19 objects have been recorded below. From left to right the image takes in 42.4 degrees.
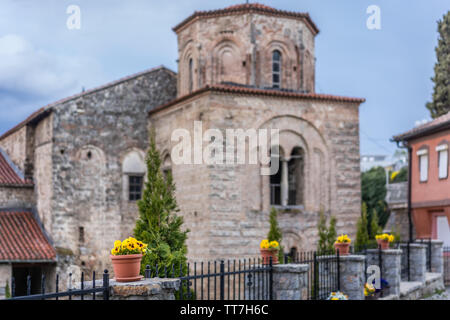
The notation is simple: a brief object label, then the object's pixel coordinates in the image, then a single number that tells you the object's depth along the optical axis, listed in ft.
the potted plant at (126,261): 20.52
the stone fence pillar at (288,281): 32.45
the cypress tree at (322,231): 55.01
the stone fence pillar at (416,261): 52.80
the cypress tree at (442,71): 64.69
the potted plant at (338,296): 37.27
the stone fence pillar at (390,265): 46.16
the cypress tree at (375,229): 59.63
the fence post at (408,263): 53.31
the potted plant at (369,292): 43.27
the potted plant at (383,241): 49.29
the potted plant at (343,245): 41.78
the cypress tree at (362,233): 58.65
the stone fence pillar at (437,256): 58.13
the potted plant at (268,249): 36.04
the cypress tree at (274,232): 55.01
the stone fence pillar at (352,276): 40.16
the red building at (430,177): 62.49
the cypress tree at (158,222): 34.83
